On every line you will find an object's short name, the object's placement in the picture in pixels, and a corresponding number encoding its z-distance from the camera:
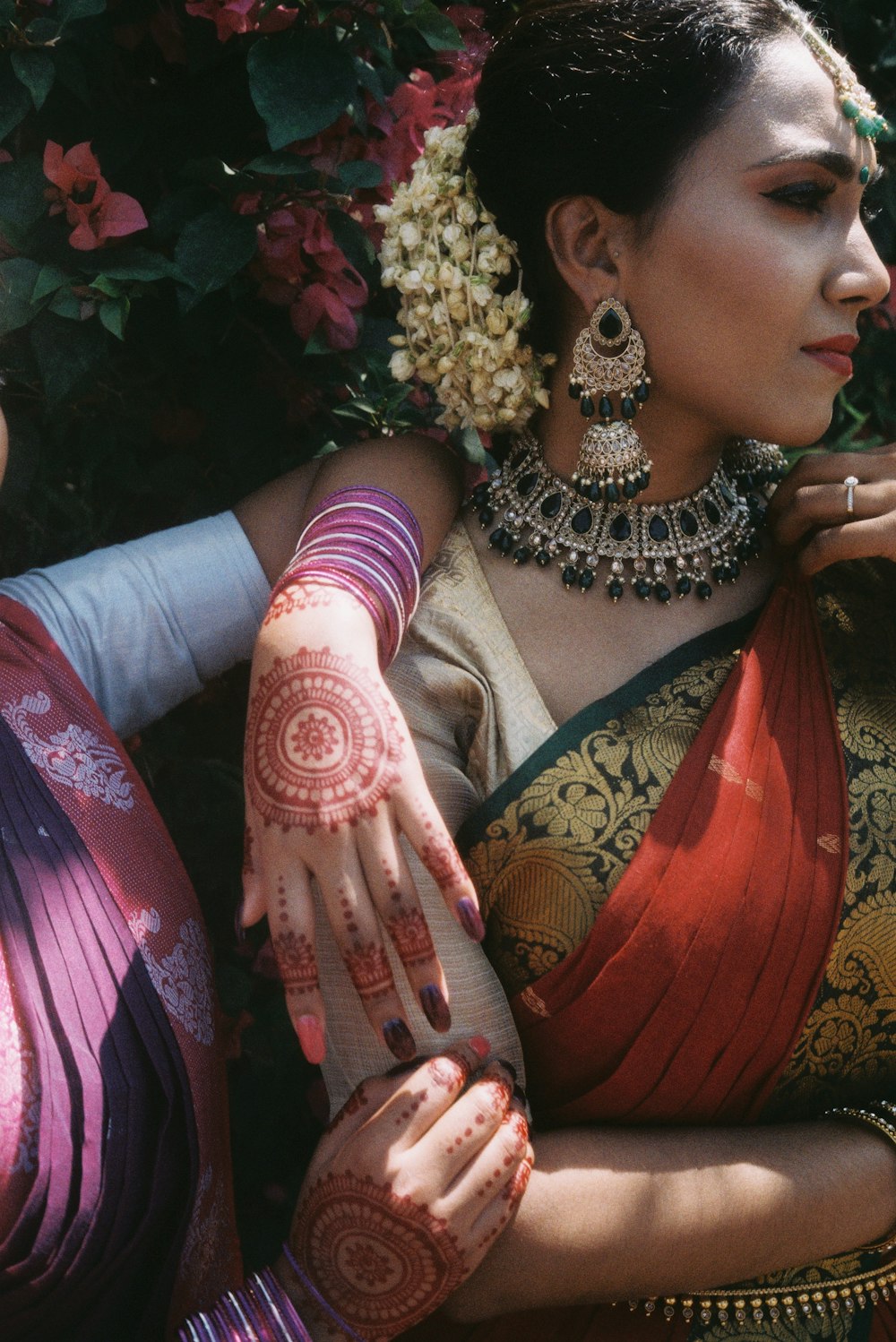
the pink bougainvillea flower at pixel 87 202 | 1.34
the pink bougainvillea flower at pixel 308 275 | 1.44
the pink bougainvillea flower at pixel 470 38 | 1.58
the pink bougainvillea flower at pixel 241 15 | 1.35
